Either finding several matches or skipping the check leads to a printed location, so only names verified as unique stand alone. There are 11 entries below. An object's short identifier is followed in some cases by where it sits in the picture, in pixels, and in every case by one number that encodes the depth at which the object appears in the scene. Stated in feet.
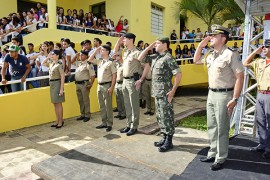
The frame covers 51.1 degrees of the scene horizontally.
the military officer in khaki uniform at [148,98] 25.62
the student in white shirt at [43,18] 35.96
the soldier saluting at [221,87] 11.67
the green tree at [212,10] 33.72
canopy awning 16.47
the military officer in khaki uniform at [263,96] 13.79
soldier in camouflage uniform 14.60
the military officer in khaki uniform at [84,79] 22.09
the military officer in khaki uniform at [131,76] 17.48
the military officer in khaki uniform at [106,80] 19.30
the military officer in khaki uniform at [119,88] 22.03
